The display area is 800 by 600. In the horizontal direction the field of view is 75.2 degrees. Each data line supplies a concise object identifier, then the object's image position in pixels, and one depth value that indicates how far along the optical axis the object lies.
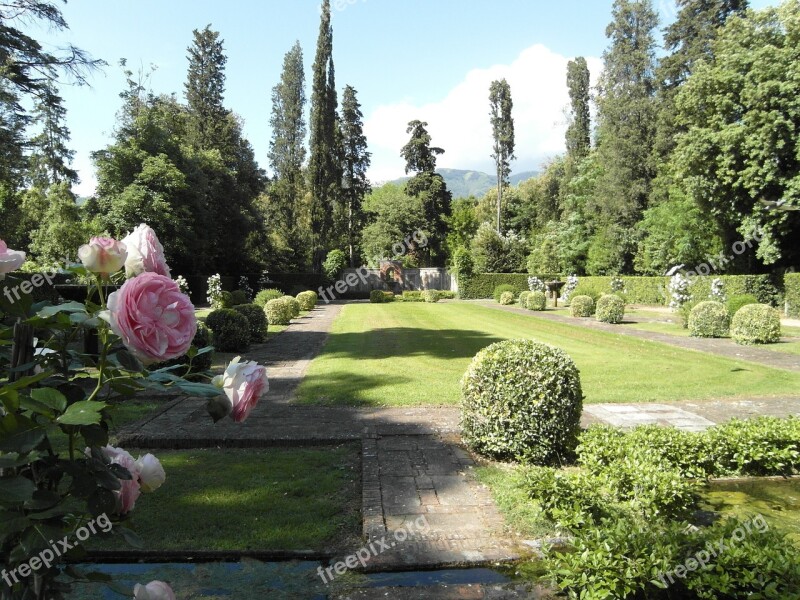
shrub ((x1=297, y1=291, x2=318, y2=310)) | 24.58
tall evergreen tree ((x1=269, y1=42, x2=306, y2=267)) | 39.62
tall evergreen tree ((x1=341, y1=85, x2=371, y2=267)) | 43.03
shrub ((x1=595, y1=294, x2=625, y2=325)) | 18.54
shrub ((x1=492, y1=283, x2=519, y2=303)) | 30.67
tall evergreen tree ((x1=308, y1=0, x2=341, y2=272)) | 34.94
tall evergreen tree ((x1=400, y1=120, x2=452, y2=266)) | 42.53
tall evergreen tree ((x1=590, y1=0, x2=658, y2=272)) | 32.19
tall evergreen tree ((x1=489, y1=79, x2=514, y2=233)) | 44.62
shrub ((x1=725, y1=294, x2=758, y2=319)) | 16.91
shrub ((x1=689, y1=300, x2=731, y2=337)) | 14.31
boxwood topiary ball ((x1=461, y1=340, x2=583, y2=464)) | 4.84
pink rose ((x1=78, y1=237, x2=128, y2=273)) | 1.08
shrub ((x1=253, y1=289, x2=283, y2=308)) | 20.92
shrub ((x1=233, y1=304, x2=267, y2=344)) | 13.11
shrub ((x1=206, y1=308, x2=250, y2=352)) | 11.56
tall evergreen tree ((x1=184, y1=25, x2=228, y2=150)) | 33.50
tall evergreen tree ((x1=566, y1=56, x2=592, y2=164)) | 41.97
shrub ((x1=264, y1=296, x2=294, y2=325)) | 18.20
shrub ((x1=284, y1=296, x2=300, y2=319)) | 19.37
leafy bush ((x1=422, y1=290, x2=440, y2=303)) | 31.31
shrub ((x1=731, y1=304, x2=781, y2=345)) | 12.81
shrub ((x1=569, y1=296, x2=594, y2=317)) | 20.62
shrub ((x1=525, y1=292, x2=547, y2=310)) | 24.67
